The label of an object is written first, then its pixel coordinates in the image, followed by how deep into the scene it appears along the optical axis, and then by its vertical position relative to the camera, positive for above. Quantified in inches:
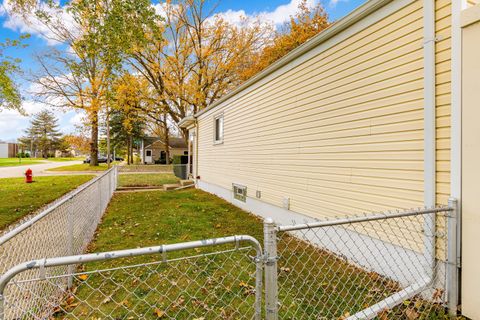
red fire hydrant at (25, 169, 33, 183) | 484.2 -40.4
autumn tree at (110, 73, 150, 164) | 697.0 +160.3
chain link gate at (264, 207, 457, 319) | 95.3 -53.9
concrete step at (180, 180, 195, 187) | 483.2 -50.6
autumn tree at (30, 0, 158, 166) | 264.8 +134.1
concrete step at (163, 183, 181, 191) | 448.3 -53.7
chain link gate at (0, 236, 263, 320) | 100.1 -59.7
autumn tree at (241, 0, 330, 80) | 697.6 +334.0
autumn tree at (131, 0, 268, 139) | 757.3 +294.3
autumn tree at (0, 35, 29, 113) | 315.9 +100.4
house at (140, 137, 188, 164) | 1631.4 +37.5
